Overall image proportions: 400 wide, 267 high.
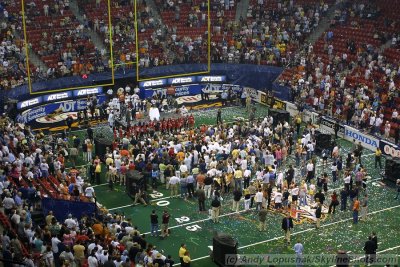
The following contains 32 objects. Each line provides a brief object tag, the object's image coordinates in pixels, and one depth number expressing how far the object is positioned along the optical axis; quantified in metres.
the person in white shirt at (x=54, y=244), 20.66
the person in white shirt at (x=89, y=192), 25.51
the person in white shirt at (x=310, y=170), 28.91
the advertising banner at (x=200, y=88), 42.09
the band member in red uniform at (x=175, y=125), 35.22
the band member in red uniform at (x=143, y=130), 33.81
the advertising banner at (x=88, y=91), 39.19
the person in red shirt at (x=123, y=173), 28.53
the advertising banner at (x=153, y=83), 41.28
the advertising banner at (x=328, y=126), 35.53
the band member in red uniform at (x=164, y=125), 34.91
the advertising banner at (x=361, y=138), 33.47
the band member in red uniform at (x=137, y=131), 33.48
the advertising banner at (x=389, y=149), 31.59
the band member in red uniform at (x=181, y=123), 35.50
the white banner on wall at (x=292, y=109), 38.59
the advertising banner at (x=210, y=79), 42.81
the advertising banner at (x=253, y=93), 41.69
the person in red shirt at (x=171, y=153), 29.98
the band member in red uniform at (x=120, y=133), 32.97
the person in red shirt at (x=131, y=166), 28.52
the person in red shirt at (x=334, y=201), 25.84
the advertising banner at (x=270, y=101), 39.57
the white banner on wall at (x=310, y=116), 37.01
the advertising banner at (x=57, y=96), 38.22
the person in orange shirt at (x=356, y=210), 25.02
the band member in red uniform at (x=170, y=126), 35.09
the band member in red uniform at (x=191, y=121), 35.62
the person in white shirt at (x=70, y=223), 21.84
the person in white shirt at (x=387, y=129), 33.62
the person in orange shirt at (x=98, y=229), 22.11
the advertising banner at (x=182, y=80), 42.16
